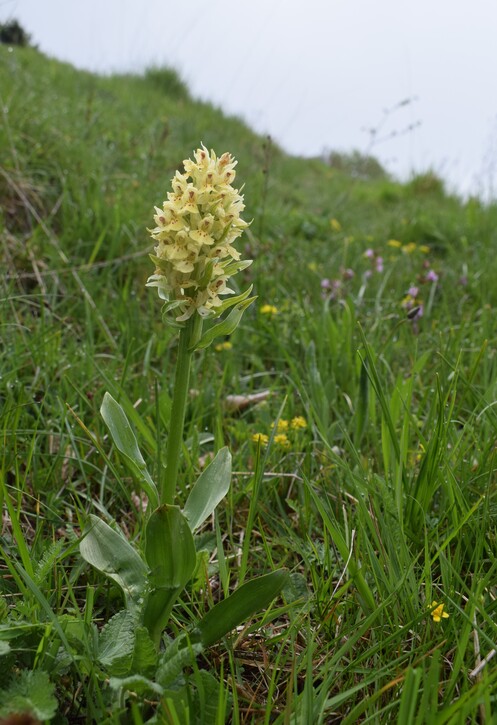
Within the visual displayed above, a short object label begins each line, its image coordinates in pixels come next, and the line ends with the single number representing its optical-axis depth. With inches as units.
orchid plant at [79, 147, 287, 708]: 14.6
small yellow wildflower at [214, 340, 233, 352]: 27.1
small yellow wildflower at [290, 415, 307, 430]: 22.2
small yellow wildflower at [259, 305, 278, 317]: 29.9
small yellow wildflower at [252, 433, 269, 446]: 21.4
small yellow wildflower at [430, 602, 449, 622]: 15.2
